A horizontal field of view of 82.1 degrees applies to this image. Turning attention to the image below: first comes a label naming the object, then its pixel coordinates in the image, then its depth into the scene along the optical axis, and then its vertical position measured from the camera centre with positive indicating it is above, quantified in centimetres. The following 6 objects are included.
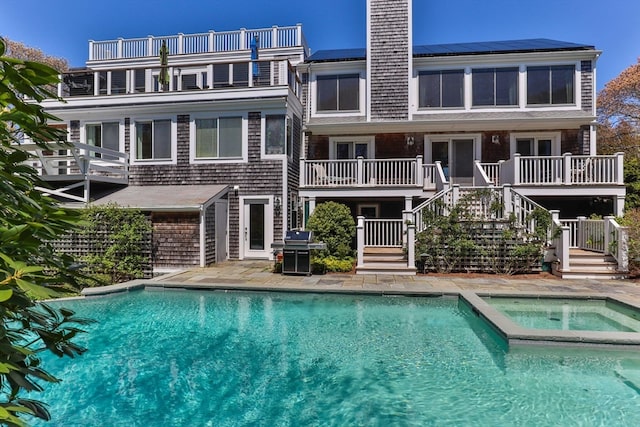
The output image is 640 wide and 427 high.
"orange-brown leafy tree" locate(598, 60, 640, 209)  2461 +738
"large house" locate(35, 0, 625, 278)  1299 +340
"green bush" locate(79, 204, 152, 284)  1083 -72
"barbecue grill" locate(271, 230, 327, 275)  1096 -100
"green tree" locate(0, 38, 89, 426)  112 -4
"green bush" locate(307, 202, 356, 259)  1222 -28
